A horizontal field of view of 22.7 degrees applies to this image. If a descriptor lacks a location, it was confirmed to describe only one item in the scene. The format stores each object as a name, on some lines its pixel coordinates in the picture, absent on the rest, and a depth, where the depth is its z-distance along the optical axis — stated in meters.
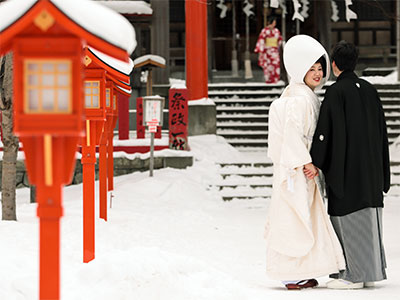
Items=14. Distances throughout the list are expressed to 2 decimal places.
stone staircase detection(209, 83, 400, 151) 21.64
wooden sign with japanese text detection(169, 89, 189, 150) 17.67
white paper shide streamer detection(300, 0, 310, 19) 27.60
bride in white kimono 7.21
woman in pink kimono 25.23
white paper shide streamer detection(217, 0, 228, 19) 28.92
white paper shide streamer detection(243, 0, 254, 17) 27.79
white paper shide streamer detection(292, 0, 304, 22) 15.21
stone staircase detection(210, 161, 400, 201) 16.16
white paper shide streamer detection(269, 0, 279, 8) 14.56
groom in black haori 7.17
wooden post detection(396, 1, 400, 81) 24.09
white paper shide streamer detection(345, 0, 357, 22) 15.66
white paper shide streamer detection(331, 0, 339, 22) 26.02
